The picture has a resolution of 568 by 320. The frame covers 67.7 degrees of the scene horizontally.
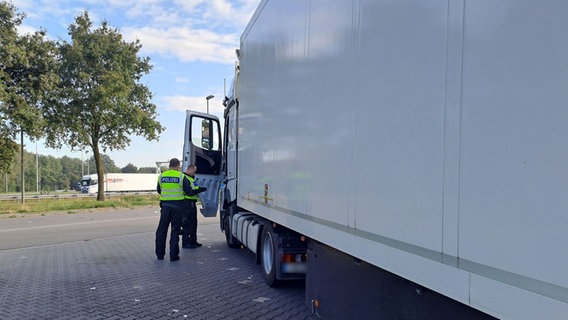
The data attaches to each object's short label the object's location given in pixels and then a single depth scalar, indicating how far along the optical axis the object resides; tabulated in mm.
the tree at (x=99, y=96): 24703
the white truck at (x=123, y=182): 58031
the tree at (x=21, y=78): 20047
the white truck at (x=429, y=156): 1578
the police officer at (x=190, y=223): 9359
